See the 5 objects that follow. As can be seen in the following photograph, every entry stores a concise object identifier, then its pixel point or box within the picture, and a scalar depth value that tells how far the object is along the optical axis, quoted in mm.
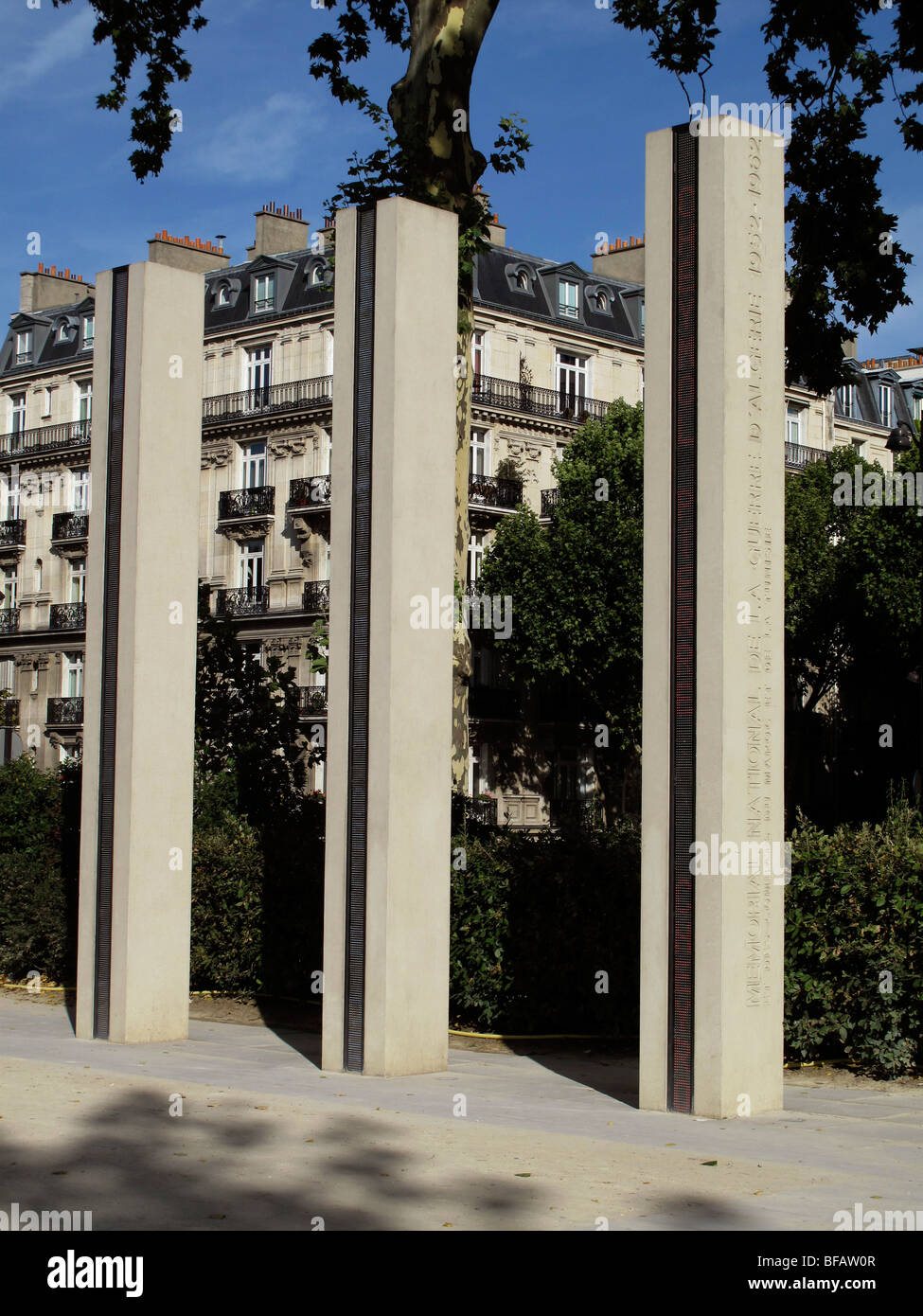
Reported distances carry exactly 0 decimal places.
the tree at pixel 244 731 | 18984
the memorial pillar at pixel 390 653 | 12000
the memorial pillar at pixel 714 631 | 10297
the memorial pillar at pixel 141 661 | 13867
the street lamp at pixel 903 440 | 31897
